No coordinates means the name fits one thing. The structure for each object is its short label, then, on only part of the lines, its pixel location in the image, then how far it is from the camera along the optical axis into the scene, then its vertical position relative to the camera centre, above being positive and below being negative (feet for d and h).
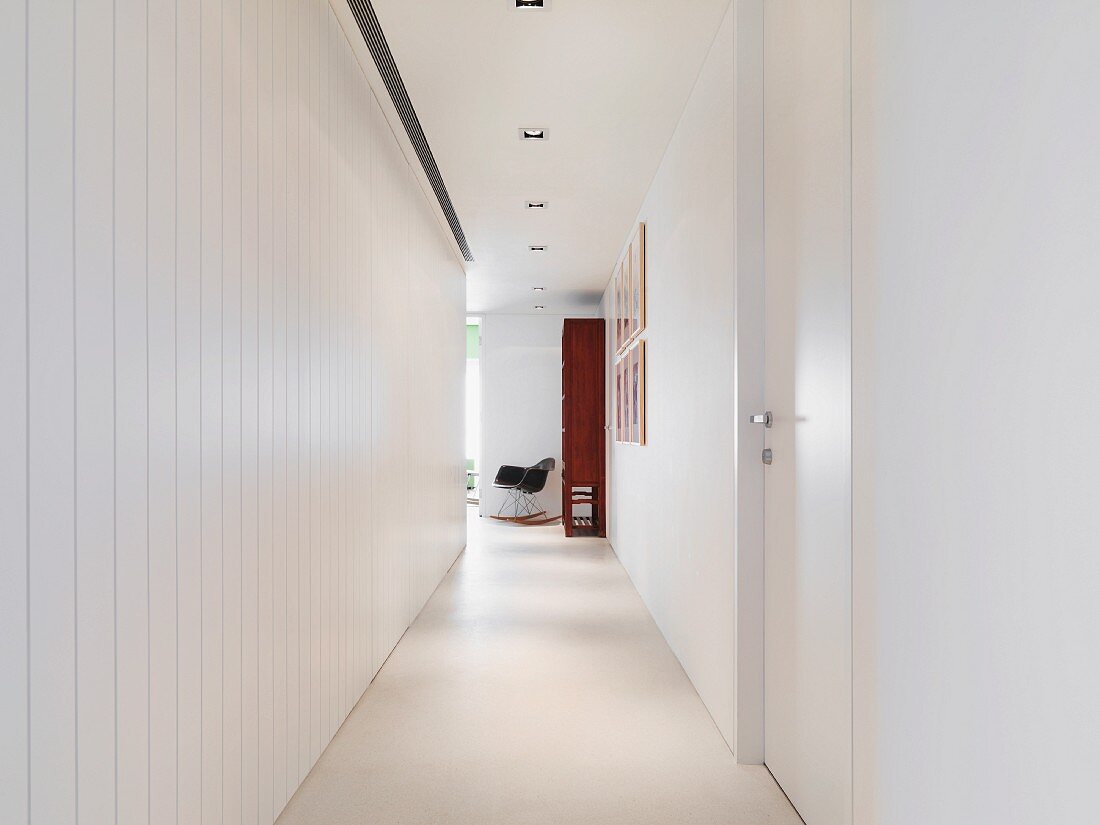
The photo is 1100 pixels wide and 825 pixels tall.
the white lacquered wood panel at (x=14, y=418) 3.70 +0.01
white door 6.56 +0.11
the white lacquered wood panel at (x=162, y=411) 5.15 +0.06
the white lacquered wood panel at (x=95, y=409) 4.33 +0.06
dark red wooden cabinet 29.71 +0.14
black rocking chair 34.17 -3.05
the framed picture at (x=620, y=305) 22.85 +3.31
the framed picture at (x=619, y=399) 23.79 +0.55
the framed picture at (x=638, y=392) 18.33 +0.60
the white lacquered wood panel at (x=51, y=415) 3.92 +0.03
